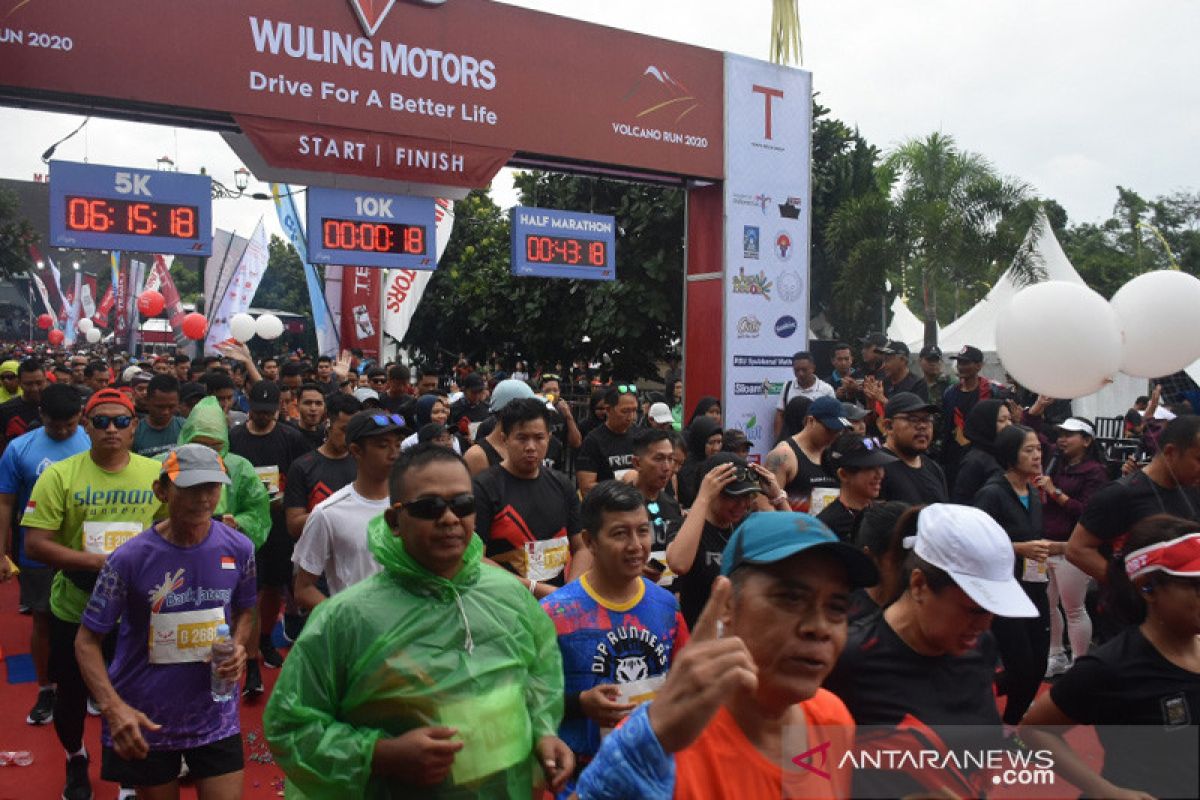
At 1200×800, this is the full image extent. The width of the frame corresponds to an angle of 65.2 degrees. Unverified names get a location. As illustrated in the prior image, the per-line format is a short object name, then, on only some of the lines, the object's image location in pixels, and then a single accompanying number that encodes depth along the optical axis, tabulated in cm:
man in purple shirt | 343
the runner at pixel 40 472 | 525
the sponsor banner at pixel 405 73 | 851
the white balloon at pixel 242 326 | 1902
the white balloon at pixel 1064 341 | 581
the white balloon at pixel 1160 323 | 618
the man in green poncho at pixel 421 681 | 236
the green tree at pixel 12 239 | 3019
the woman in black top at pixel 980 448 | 572
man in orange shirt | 145
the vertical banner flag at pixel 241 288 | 1975
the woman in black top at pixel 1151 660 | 265
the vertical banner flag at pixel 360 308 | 1783
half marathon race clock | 1170
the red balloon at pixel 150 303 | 2412
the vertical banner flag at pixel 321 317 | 1817
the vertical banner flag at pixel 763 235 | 1209
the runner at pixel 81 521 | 440
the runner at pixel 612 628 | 309
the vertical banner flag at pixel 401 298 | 1853
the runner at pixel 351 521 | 420
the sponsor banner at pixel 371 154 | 927
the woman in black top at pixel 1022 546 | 460
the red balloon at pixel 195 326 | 1962
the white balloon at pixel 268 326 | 1966
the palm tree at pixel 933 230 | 2219
